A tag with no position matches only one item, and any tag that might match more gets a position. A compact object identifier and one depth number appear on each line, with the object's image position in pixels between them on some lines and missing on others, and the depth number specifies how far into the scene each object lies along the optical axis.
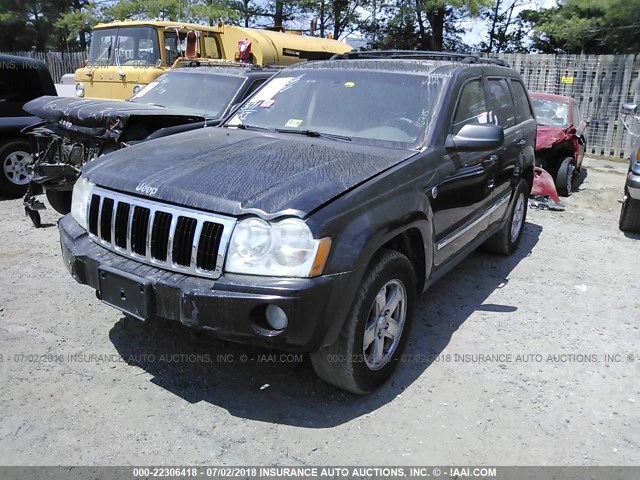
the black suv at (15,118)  7.26
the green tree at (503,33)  24.08
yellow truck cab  10.01
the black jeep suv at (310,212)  2.69
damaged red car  8.66
